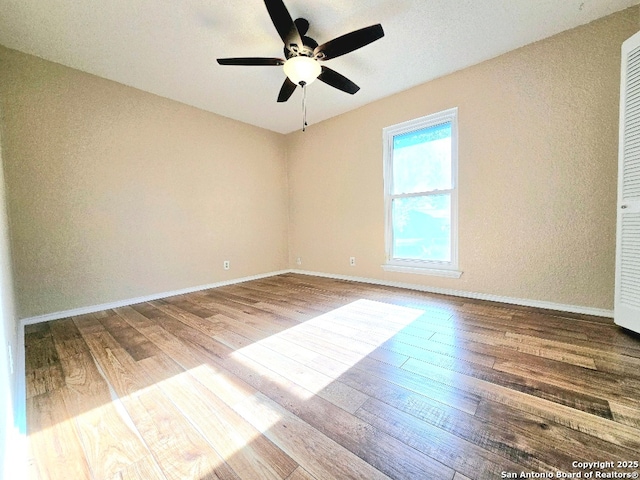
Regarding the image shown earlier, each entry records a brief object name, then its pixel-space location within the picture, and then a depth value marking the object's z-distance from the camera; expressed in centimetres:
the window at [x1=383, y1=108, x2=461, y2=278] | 288
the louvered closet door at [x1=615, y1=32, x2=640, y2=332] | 169
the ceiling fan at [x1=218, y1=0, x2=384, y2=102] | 161
